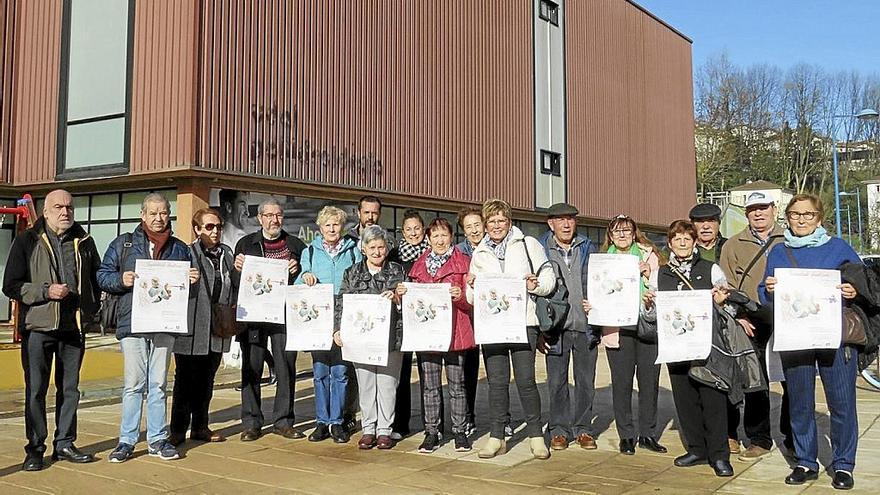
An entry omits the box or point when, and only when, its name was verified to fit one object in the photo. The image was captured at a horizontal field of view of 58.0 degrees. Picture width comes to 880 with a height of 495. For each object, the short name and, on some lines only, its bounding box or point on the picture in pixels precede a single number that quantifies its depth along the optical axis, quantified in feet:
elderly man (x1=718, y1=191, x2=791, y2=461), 20.20
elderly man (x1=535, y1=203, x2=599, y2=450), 21.49
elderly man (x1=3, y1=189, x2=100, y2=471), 18.89
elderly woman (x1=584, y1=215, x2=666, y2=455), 21.13
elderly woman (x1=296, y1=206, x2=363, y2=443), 22.56
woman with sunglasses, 21.21
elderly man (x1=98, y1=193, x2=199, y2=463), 19.89
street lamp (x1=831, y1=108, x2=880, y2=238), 89.61
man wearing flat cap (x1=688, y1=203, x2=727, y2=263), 21.08
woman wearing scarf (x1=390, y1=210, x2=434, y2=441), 23.44
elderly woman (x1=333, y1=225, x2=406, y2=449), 21.67
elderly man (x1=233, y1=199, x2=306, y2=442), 22.90
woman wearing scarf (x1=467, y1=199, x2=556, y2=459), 20.44
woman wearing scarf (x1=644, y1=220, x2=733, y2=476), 18.81
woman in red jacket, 21.21
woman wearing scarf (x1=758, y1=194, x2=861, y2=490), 17.47
